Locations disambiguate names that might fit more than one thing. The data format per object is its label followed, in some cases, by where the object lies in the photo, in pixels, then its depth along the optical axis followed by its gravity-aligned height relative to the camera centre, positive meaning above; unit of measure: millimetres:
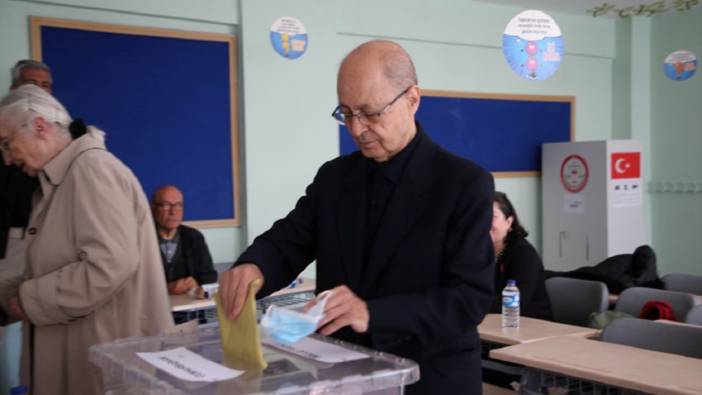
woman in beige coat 1897 -208
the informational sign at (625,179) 7184 -158
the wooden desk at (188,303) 3980 -721
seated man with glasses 4629 -449
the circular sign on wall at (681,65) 6605 +871
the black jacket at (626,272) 4891 -734
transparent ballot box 1051 -305
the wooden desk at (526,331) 3186 -749
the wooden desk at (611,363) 2369 -712
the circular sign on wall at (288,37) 5312 +972
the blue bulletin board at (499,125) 7009 +413
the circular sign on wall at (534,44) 4551 +755
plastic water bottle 3365 -655
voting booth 7160 -369
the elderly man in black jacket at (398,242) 1312 -145
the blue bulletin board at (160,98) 4973 +544
